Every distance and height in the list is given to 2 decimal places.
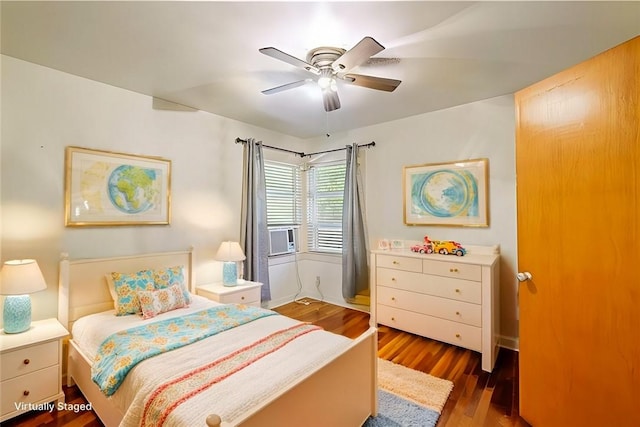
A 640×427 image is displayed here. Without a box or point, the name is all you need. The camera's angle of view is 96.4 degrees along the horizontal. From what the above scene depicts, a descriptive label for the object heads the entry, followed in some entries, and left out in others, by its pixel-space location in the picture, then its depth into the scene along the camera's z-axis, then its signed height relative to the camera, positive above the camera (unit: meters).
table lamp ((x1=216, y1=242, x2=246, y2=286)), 3.19 -0.45
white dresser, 2.60 -0.81
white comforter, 1.24 -0.80
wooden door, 1.37 -0.14
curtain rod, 3.67 +1.02
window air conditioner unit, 4.23 -0.33
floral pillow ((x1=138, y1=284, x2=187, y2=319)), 2.31 -0.69
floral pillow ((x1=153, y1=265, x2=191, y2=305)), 2.65 -0.57
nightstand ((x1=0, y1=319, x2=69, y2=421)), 1.84 -1.01
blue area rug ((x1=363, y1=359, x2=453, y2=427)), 1.87 -1.33
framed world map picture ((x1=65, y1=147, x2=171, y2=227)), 2.46 +0.29
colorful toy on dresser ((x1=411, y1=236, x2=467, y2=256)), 3.04 -0.33
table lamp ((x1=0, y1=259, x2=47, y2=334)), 1.94 -0.48
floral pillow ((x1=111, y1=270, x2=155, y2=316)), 2.37 -0.60
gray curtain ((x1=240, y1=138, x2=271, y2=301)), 3.62 +0.02
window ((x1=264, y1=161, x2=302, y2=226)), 4.24 +0.38
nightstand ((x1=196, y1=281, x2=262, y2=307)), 2.97 -0.80
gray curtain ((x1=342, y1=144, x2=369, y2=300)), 3.91 -0.26
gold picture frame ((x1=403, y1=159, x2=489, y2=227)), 3.11 +0.28
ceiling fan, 1.67 +1.02
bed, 1.24 -0.80
